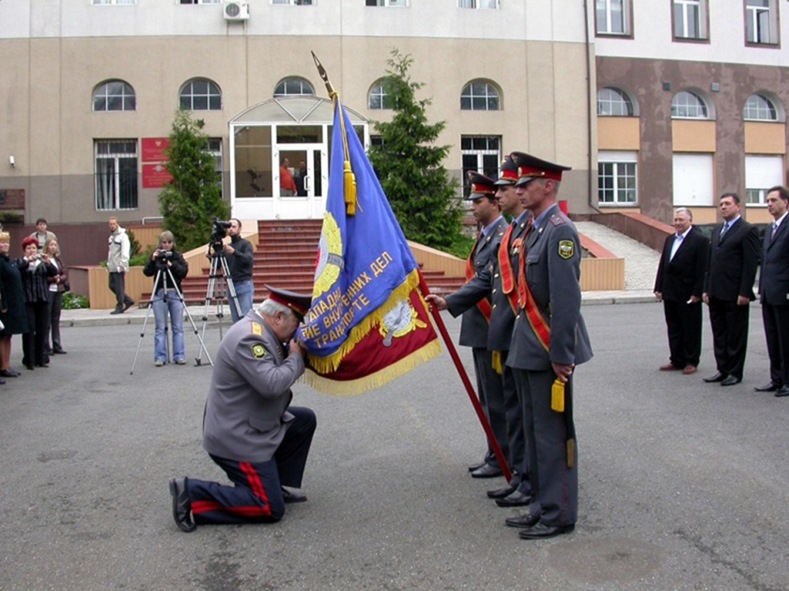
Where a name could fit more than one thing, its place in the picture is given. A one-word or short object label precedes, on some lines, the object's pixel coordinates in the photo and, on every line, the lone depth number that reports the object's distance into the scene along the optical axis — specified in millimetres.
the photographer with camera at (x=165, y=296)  11484
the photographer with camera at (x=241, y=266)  12492
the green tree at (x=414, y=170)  24016
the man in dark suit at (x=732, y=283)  8992
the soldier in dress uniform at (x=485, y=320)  5809
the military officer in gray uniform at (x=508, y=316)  5145
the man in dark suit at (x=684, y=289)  9742
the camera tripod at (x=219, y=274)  11836
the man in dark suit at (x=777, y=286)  8383
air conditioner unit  27625
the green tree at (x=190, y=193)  24281
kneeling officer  4945
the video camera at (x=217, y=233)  11812
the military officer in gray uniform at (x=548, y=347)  4582
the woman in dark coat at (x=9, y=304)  10547
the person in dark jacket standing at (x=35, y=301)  11289
